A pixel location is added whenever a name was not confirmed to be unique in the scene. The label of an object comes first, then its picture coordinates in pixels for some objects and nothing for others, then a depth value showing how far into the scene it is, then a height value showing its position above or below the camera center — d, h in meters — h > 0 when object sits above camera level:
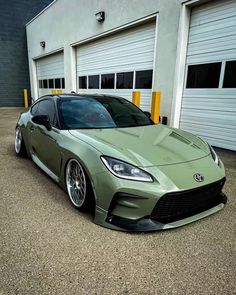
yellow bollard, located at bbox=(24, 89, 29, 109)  16.39 -0.53
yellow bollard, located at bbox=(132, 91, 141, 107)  6.50 -0.13
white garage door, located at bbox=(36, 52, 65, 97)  12.54 +1.05
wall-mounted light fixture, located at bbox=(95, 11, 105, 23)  8.04 +2.76
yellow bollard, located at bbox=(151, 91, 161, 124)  5.94 -0.32
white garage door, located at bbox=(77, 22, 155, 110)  7.01 +1.10
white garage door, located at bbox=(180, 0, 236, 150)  5.03 +0.87
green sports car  1.95 -0.72
